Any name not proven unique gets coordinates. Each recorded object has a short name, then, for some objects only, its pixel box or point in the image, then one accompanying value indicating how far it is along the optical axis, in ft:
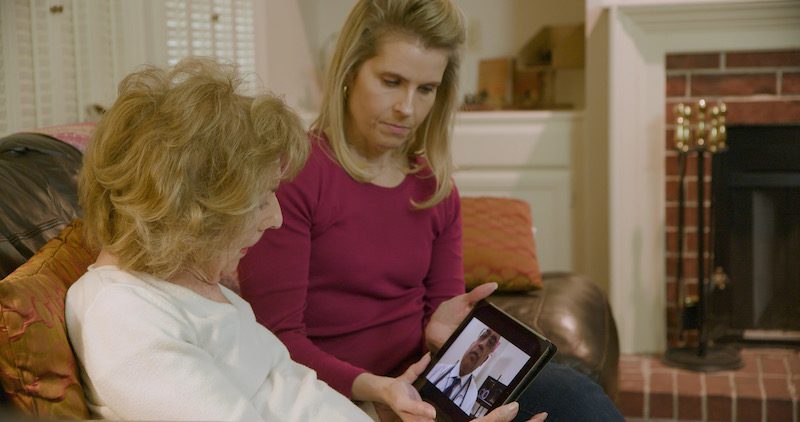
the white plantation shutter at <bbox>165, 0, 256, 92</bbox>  9.16
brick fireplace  10.26
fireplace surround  10.12
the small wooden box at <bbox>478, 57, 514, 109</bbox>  13.07
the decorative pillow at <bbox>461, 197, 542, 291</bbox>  7.95
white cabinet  11.28
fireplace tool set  9.73
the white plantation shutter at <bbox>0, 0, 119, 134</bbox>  6.61
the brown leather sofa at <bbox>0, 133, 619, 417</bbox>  3.26
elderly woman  3.16
